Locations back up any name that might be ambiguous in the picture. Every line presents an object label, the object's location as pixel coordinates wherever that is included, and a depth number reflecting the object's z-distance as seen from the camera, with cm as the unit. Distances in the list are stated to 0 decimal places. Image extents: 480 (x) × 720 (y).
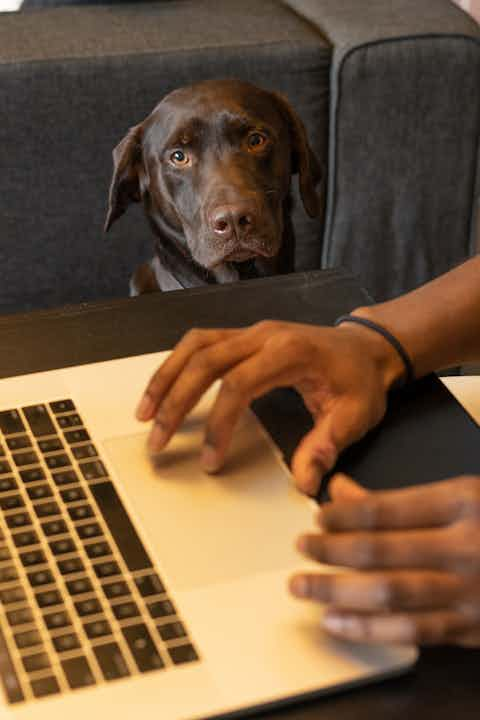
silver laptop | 61
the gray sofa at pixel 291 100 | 154
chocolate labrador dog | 135
